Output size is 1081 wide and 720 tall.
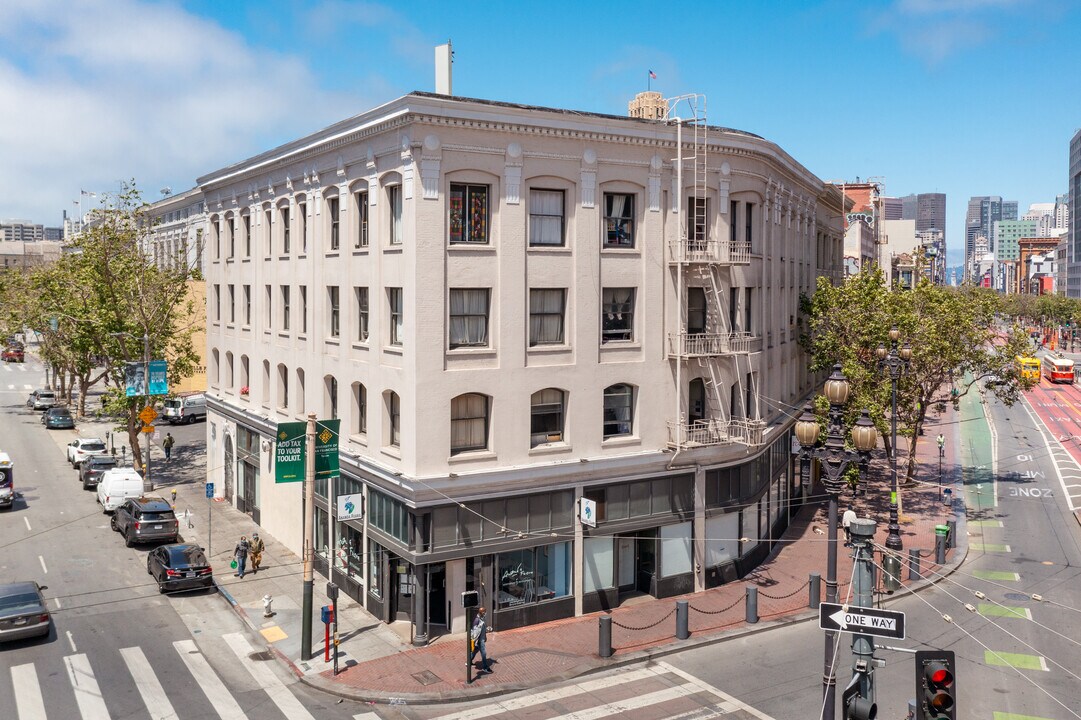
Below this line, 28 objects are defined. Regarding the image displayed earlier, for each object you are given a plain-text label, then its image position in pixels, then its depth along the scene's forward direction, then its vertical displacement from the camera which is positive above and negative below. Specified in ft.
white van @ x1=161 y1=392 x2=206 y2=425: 215.92 -23.52
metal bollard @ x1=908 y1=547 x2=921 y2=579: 99.79 -28.72
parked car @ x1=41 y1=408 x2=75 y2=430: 213.46 -25.22
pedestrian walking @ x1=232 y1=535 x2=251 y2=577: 99.65 -27.20
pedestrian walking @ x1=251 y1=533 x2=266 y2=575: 101.60 -27.33
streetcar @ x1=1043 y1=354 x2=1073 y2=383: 321.05 -20.05
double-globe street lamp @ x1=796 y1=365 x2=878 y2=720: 57.11 -8.66
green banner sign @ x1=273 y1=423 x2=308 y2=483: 79.66 -12.44
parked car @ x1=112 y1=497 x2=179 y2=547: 110.73 -26.32
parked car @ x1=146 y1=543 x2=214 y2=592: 93.81 -27.21
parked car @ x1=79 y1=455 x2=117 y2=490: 146.72 -25.65
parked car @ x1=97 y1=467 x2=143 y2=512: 127.03 -24.88
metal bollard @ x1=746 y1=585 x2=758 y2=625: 85.10 -27.98
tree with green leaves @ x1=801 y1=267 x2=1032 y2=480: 128.36 -3.63
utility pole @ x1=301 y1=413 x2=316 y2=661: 76.07 -19.16
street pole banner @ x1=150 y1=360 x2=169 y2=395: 134.21 -9.32
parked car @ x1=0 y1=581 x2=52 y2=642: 75.66 -25.80
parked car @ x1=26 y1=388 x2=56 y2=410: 241.55 -23.16
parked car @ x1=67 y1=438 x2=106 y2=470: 163.53 -25.01
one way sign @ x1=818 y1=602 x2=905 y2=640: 42.55 -14.99
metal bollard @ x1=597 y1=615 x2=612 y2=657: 75.82 -28.09
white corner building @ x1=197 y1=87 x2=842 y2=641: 81.05 -3.55
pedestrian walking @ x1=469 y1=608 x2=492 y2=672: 71.92 -26.36
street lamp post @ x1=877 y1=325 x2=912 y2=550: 98.99 -7.63
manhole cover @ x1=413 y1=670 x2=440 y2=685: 71.20 -29.62
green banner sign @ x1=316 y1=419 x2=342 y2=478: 81.15 -12.56
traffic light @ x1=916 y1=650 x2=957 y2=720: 39.27 -16.63
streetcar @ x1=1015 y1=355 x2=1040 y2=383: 289.53 -16.18
